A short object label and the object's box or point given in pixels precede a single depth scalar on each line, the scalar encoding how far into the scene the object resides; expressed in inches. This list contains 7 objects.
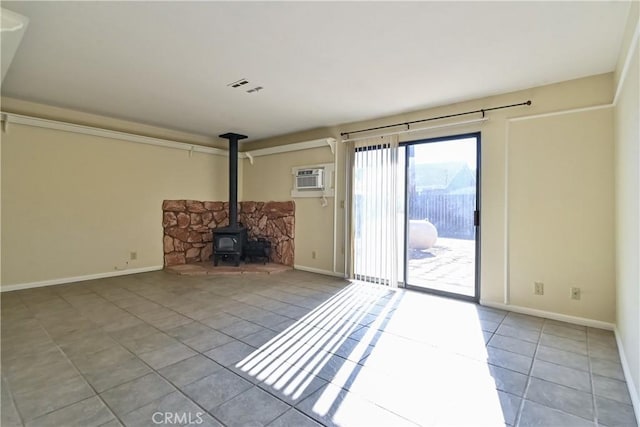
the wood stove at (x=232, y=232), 212.1
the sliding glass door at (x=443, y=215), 146.9
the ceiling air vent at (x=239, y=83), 126.5
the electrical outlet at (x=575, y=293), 117.3
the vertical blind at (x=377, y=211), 165.8
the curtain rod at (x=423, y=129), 140.2
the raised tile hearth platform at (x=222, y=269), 196.2
